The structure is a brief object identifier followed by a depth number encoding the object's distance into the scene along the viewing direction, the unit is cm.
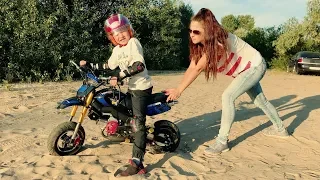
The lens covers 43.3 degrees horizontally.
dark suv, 2116
